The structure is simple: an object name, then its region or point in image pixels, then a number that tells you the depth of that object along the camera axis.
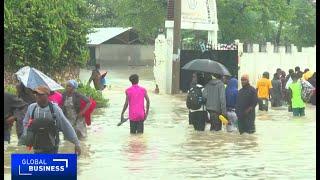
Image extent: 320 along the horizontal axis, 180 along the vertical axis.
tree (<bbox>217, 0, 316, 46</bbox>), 45.97
